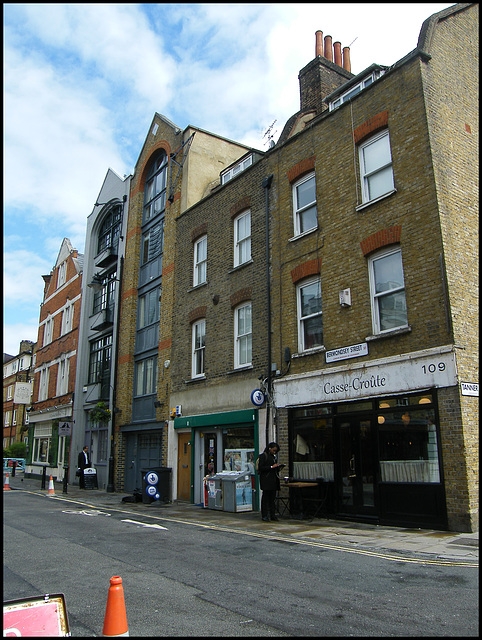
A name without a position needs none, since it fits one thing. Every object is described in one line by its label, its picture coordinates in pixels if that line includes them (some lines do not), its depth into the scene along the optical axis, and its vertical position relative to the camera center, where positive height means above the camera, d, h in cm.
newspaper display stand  1427 -161
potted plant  2314 +91
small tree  4288 -126
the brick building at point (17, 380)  4988 +510
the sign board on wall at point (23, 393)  3692 +295
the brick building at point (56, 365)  2950 +417
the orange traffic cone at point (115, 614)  396 -136
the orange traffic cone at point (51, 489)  2097 -218
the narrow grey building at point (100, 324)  2469 +552
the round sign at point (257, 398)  1443 +94
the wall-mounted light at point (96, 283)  2802 +810
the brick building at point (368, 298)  1045 +323
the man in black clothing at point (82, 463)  2253 -126
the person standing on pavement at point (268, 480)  1220 -109
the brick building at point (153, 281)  2073 +654
